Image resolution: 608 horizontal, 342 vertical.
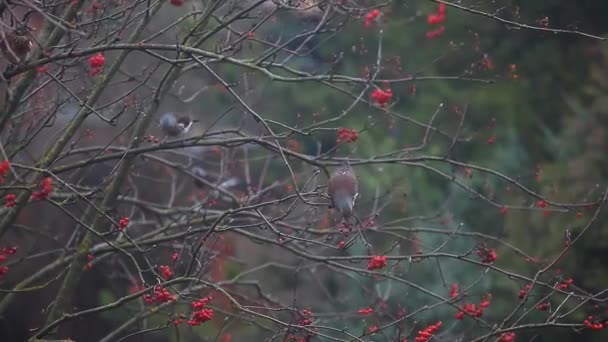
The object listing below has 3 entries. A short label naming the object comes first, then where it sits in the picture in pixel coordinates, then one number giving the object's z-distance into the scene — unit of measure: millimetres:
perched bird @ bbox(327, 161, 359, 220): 9797
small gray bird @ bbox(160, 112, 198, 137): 12117
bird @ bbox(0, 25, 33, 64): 8766
